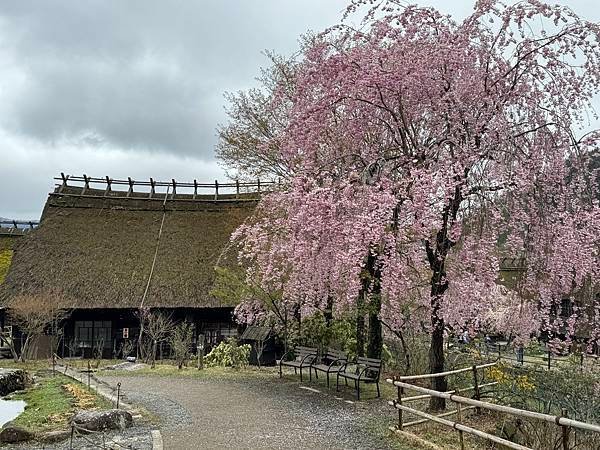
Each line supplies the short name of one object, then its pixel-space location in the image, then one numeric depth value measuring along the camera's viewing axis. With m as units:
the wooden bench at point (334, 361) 12.30
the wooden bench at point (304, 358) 13.80
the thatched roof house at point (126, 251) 22.97
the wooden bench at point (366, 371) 11.08
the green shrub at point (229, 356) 17.30
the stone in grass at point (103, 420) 8.73
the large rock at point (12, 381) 13.70
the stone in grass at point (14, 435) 8.27
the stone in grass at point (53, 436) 8.27
